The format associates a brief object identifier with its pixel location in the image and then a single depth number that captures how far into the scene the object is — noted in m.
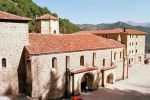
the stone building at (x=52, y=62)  17.77
